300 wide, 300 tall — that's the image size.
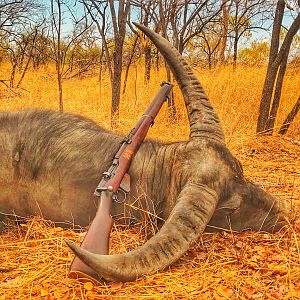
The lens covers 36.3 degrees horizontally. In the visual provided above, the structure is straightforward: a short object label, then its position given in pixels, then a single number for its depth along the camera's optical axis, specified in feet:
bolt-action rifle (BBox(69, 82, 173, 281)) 8.14
